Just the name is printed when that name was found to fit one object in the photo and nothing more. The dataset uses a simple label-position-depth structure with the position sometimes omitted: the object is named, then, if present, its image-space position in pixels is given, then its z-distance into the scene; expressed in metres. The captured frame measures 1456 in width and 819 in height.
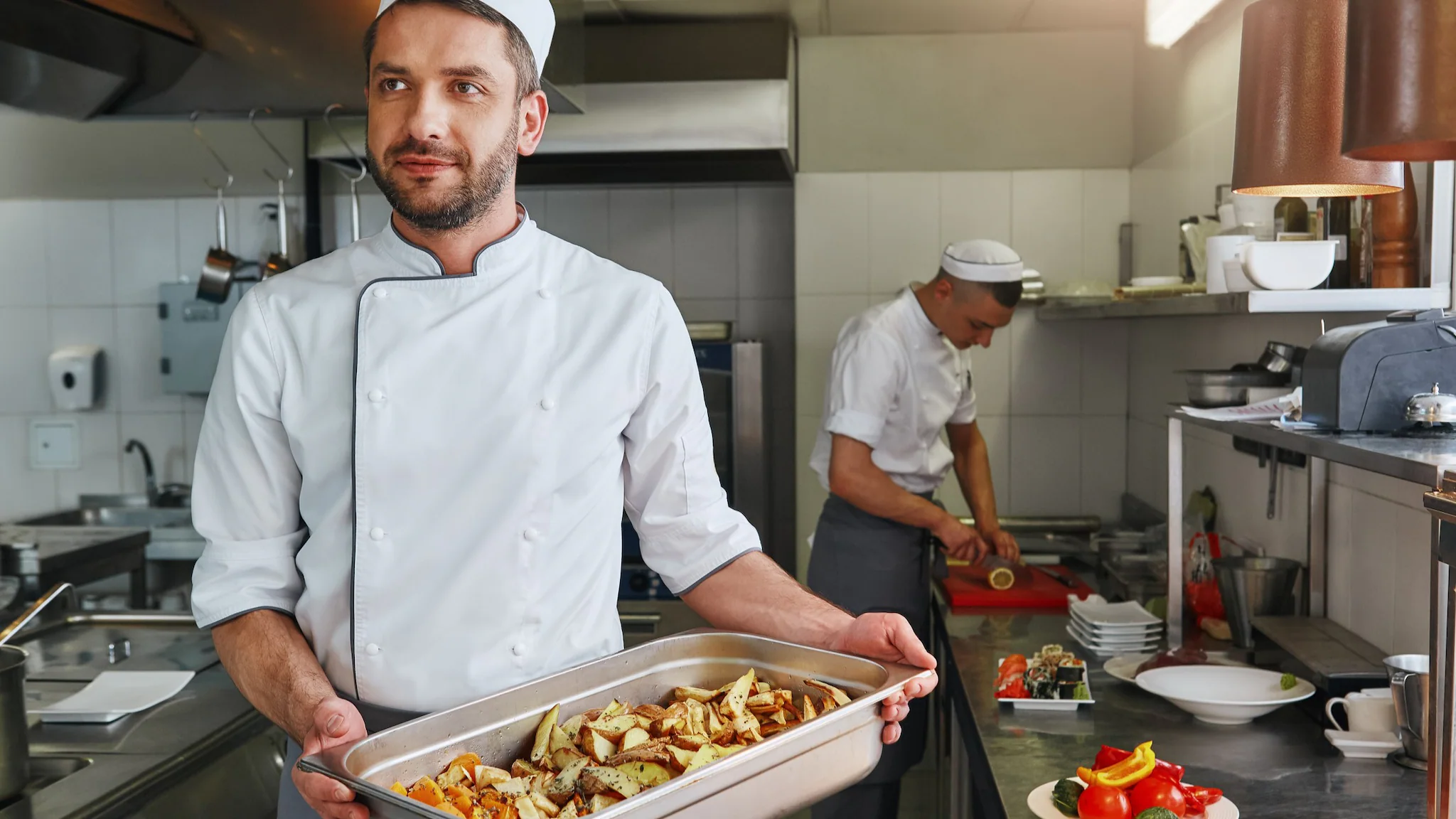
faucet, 3.96
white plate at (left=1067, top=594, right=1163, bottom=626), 2.52
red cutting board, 3.02
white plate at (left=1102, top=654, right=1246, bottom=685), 2.24
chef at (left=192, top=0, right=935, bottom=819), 1.24
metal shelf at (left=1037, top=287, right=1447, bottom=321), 1.82
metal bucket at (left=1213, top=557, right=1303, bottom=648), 2.33
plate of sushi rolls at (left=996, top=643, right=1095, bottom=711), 2.09
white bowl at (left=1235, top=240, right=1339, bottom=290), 1.88
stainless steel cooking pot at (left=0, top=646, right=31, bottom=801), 1.58
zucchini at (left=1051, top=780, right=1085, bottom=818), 1.52
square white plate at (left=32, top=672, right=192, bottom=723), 1.90
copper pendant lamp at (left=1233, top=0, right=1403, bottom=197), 1.58
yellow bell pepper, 1.49
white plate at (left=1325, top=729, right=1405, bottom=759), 1.75
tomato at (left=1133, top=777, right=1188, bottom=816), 1.46
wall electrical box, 3.95
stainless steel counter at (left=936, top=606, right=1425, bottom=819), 1.59
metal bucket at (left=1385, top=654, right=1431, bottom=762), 1.62
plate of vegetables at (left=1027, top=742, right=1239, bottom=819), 1.46
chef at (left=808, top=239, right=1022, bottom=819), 3.16
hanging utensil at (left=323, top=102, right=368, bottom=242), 3.05
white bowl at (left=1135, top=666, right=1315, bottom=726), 1.92
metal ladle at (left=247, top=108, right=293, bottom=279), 3.43
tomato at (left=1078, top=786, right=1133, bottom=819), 1.45
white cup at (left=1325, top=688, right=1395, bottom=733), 1.78
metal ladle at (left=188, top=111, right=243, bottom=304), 3.78
